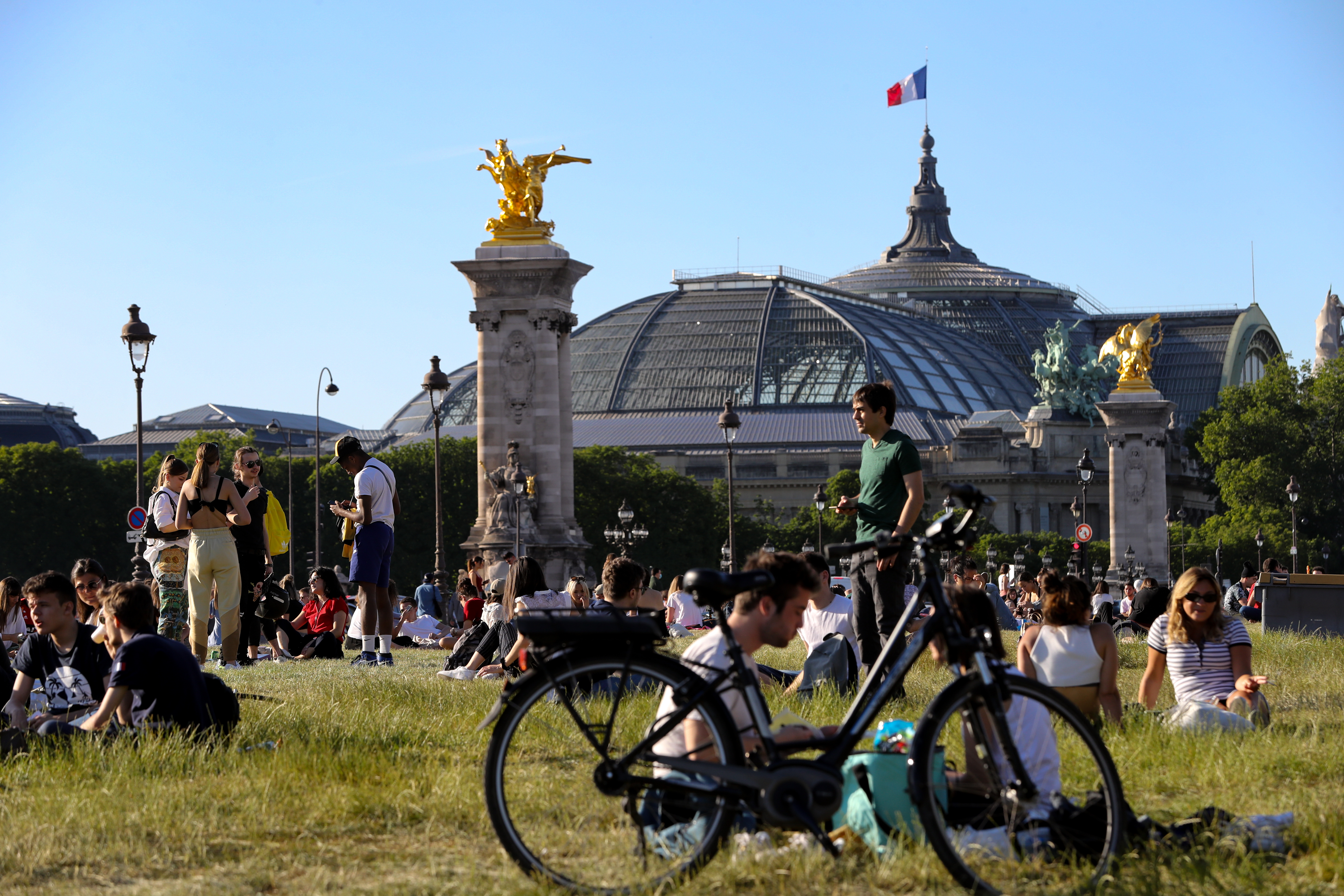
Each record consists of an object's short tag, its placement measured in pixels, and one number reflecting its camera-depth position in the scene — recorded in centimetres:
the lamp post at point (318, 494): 5650
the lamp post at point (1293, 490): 6881
